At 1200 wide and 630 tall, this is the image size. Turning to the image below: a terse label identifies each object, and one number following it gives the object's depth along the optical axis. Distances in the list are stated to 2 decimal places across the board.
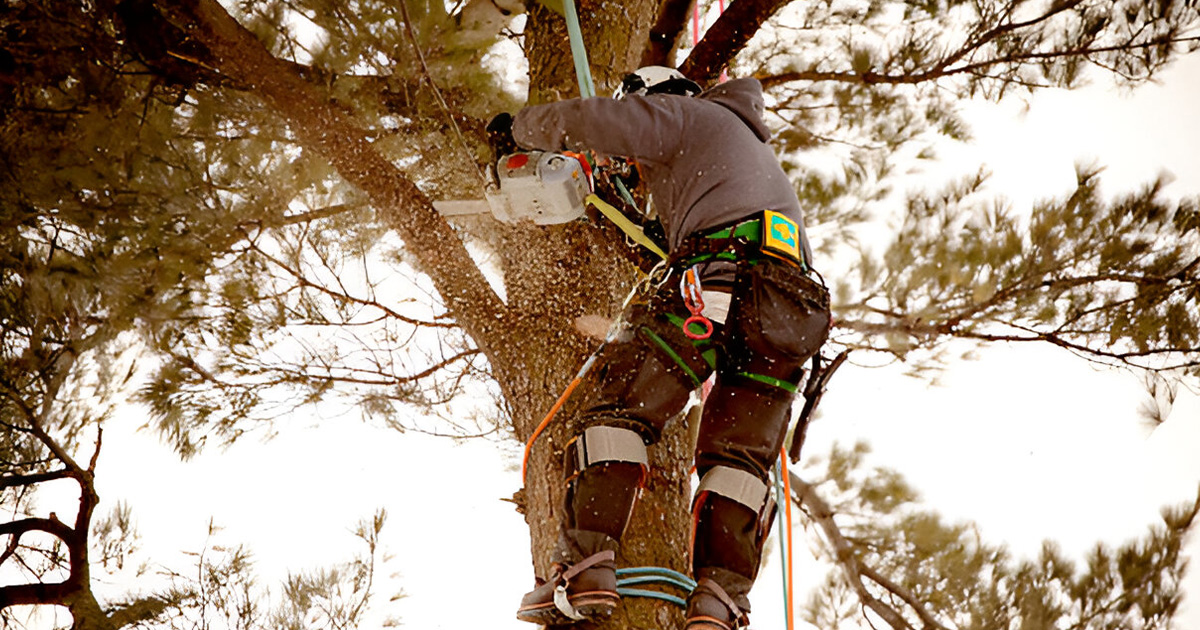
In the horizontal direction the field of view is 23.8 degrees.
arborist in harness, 7.81
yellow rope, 8.59
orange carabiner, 8.03
